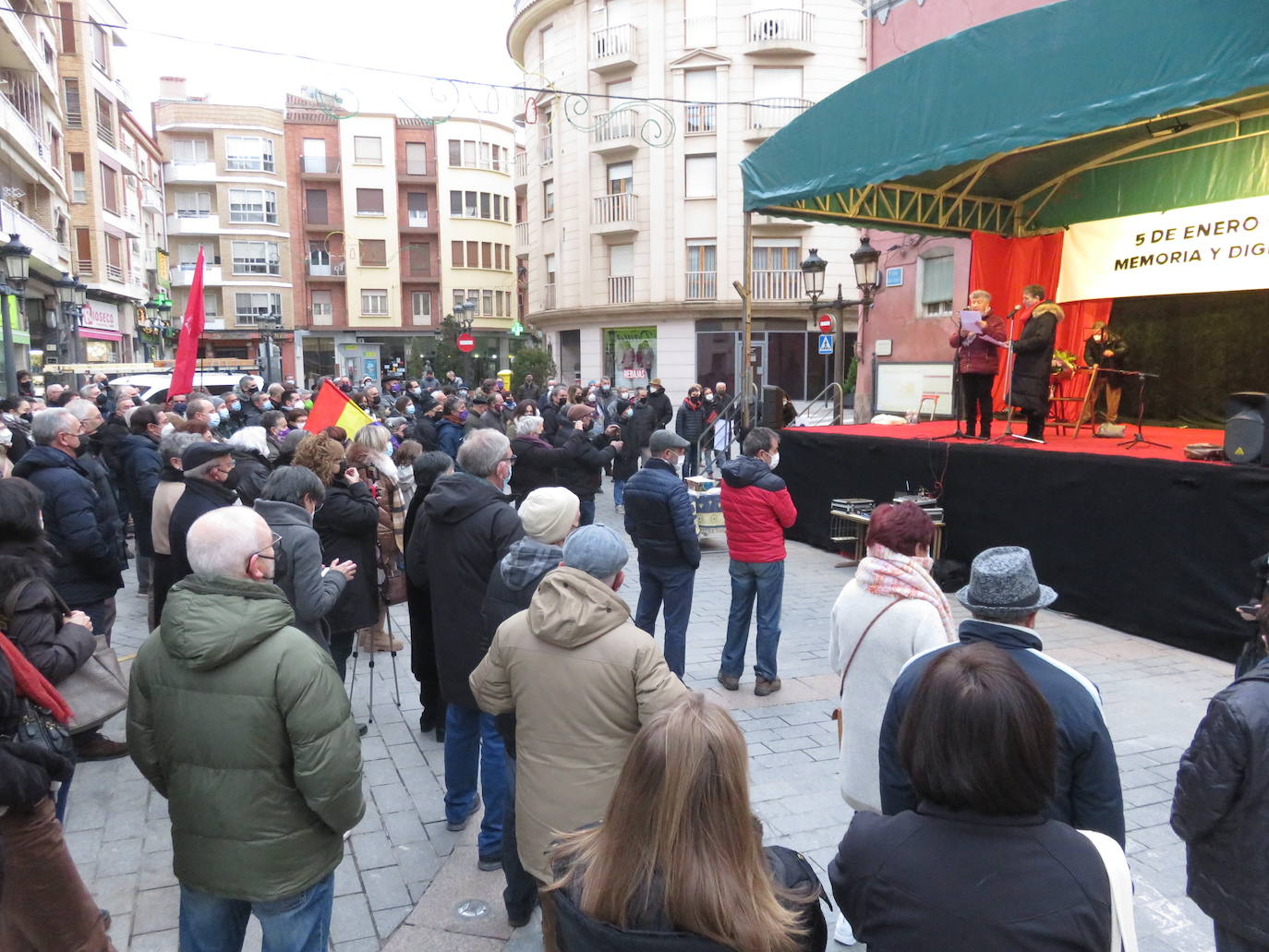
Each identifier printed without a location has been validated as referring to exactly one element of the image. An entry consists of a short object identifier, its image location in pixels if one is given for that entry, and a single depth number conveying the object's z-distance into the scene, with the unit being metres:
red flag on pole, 8.22
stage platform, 6.62
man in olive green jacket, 2.37
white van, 14.35
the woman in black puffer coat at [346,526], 4.70
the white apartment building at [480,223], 45.19
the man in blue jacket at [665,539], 5.68
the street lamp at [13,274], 12.39
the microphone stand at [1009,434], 9.15
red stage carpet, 8.09
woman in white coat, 3.30
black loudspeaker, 6.39
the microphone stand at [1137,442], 8.83
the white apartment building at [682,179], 28.78
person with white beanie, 3.29
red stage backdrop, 13.12
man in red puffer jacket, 5.84
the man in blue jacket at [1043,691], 2.19
